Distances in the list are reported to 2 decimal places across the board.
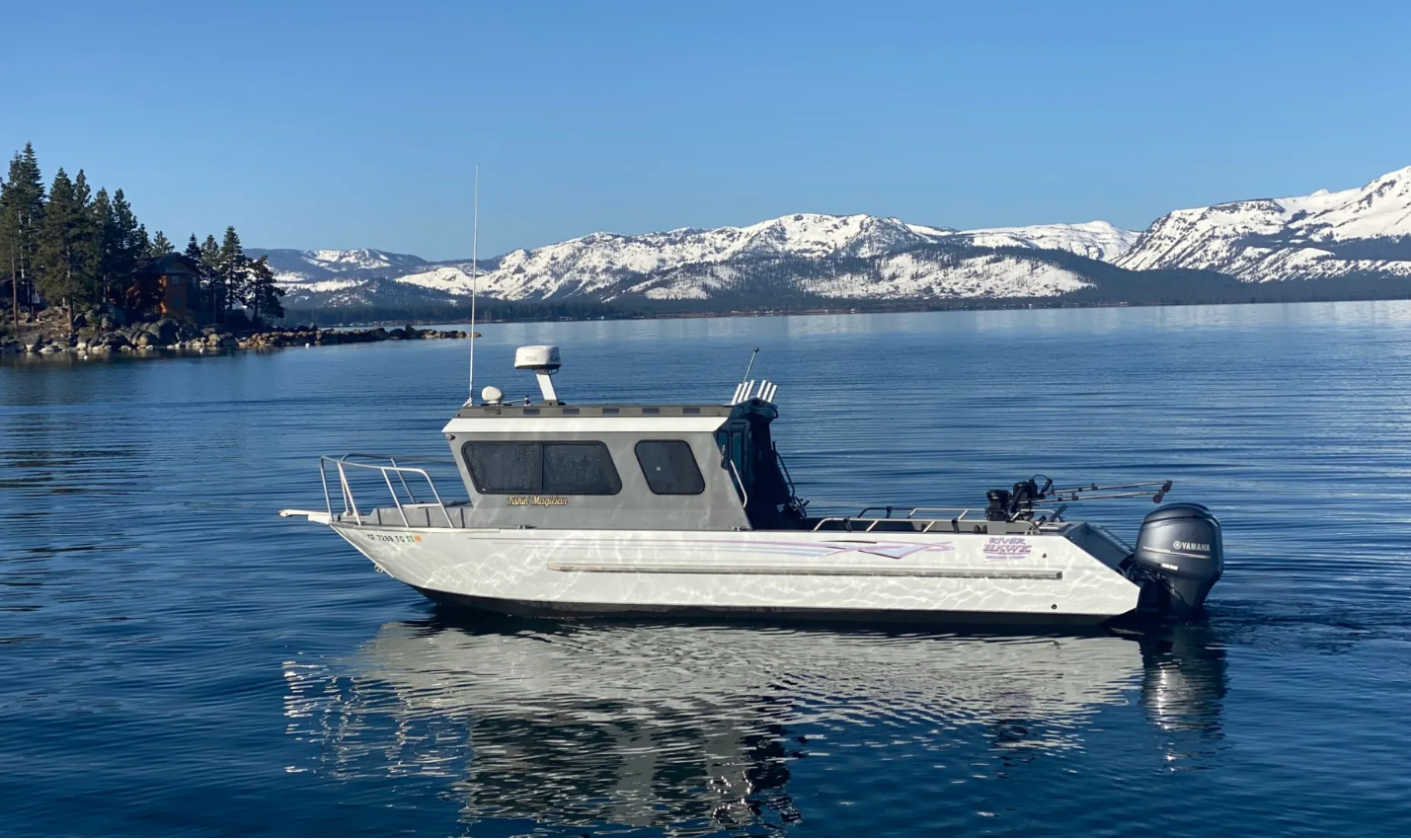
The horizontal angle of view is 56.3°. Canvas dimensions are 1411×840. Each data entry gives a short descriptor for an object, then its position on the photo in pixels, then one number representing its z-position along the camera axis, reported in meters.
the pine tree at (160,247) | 127.49
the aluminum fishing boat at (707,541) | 17.14
